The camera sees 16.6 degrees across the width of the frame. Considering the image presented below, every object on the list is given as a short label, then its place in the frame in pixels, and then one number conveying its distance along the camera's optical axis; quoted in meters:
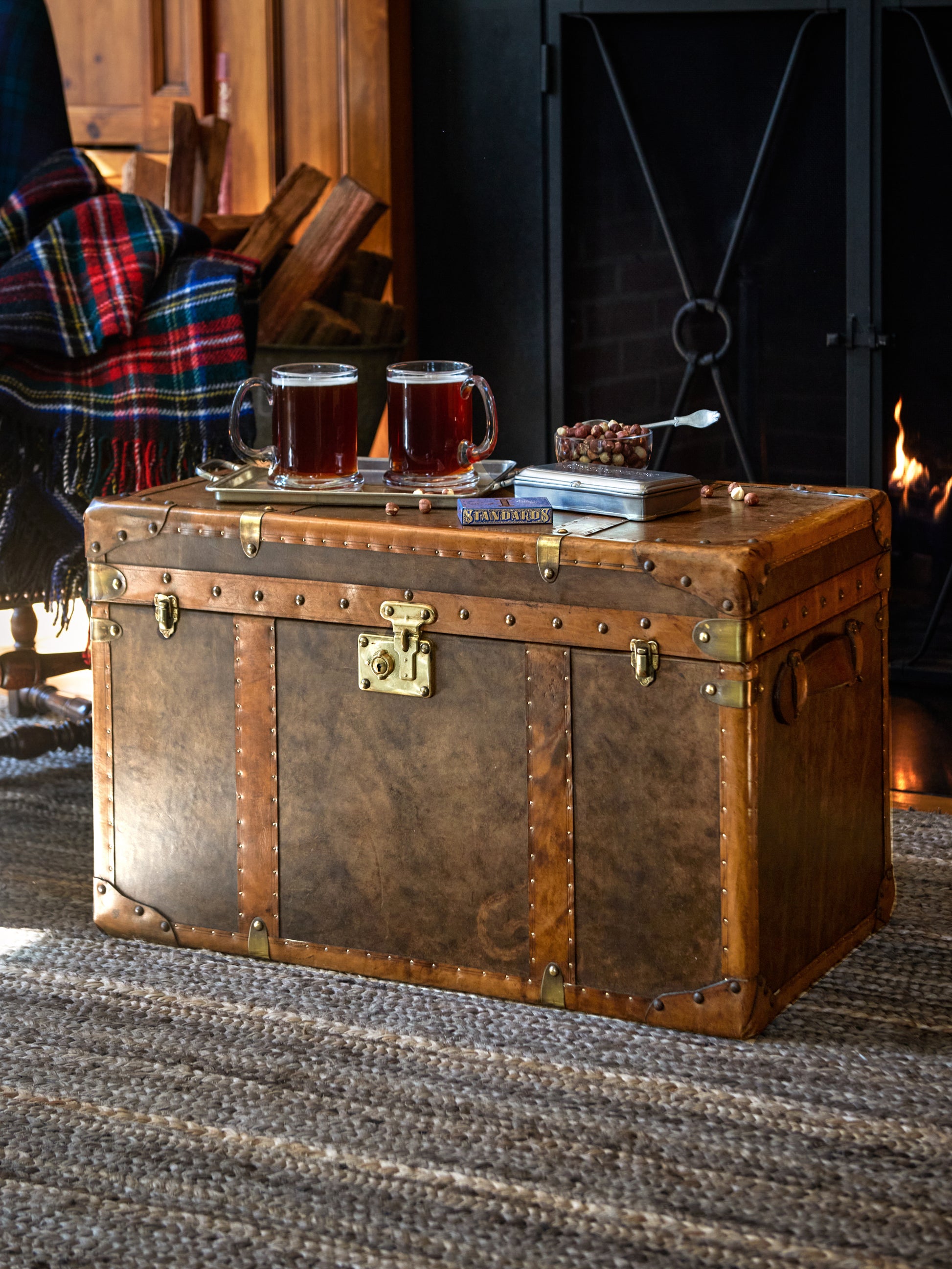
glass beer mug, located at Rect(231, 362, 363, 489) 3.11
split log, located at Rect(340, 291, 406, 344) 4.01
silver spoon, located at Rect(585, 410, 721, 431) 3.12
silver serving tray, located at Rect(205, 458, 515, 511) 3.08
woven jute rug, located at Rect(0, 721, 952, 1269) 2.69
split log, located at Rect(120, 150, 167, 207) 4.25
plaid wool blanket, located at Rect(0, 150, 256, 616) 3.61
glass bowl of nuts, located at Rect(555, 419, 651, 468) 3.11
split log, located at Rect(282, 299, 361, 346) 3.86
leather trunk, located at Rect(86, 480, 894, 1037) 2.91
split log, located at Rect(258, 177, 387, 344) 3.92
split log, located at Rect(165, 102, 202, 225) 4.17
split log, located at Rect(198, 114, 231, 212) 4.22
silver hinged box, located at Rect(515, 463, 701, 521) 2.99
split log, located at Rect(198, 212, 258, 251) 4.09
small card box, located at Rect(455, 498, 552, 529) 2.98
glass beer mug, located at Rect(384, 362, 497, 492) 3.11
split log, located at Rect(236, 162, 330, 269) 3.99
